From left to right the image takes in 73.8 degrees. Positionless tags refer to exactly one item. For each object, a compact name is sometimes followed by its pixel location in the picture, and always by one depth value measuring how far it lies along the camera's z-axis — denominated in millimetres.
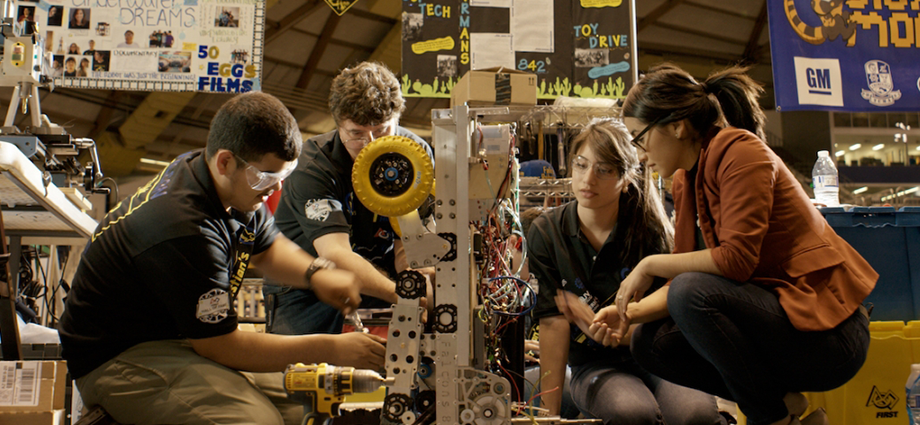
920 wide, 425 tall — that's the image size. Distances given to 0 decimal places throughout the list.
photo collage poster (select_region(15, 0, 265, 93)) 4426
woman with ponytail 1549
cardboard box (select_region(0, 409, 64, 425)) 2049
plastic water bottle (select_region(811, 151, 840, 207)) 3510
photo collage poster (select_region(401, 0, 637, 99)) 4410
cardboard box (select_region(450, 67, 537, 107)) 2303
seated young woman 2166
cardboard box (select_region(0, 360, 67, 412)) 2051
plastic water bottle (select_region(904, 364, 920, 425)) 2092
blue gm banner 4336
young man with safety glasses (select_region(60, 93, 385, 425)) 1708
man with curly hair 2309
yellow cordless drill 1572
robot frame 1540
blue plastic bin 2631
